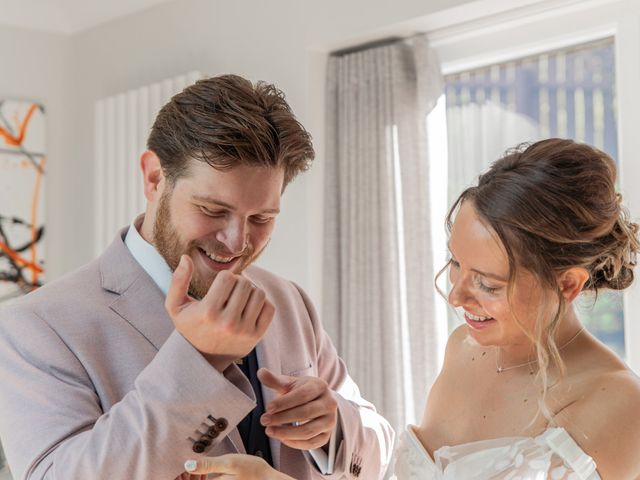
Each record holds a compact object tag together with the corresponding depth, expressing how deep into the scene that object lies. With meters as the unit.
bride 1.62
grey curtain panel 3.49
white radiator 4.24
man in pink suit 1.41
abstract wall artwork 4.45
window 3.10
